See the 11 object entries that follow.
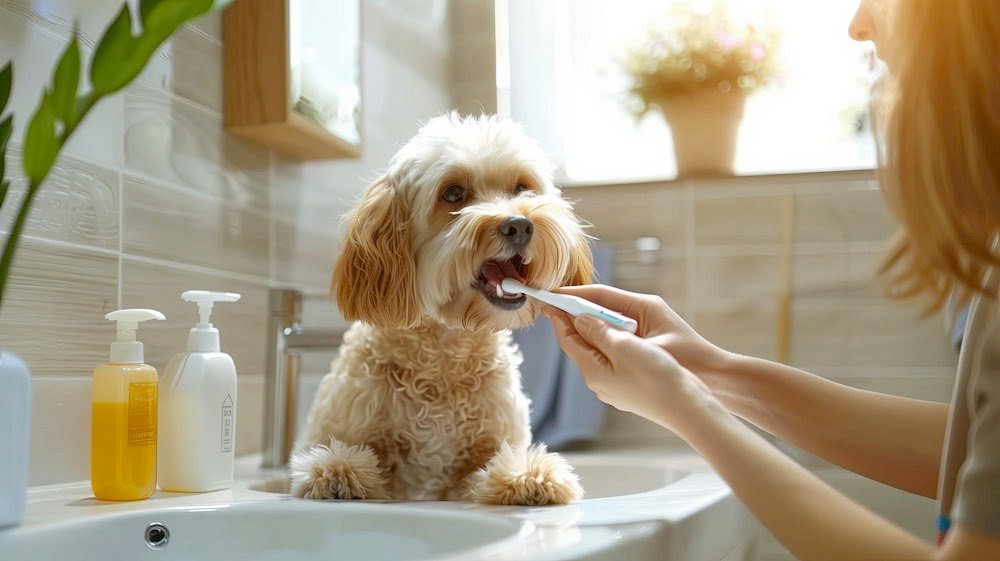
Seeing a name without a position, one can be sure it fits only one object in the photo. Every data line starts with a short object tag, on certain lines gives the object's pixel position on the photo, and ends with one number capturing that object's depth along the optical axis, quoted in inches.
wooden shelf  62.7
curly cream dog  46.4
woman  24.8
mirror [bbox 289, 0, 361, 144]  64.6
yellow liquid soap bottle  44.4
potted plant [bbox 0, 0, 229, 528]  25.4
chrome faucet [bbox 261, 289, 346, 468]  65.2
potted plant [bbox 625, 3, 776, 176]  89.7
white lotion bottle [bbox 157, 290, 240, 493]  48.1
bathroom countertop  33.6
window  92.1
